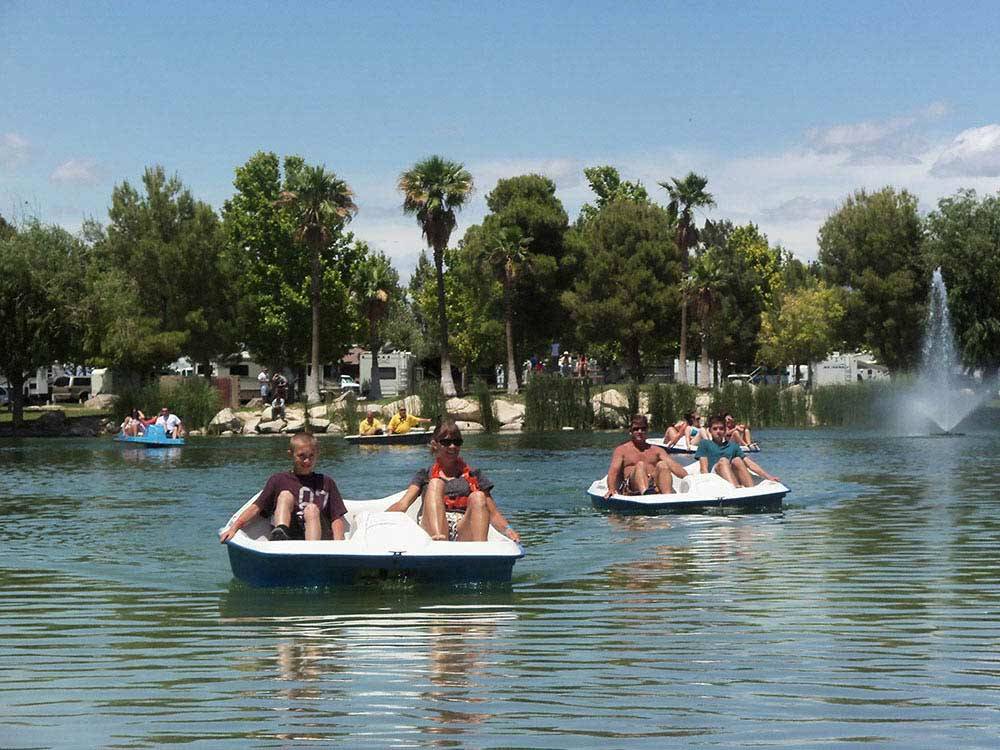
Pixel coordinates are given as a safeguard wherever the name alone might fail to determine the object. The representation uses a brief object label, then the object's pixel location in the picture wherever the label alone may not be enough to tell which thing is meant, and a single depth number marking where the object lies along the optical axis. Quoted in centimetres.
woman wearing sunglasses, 1567
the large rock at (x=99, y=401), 8929
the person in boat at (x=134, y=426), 6141
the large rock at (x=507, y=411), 6919
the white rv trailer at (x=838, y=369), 10494
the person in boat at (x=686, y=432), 3984
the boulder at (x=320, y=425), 7062
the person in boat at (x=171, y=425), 5794
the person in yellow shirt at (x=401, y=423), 5806
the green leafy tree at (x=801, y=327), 8969
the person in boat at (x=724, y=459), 2480
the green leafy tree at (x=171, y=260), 8106
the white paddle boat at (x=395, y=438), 5750
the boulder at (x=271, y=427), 7075
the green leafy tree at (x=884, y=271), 8494
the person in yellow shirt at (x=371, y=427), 5816
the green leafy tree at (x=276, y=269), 8631
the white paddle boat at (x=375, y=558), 1452
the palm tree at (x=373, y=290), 9175
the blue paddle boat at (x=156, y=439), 5729
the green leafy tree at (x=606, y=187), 10488
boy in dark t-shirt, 1512
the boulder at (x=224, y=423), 7144
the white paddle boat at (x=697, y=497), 2334
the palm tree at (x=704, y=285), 8344
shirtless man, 2364
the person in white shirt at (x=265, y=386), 8077
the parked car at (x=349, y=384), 10424
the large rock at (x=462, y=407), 6931
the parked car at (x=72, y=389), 10200
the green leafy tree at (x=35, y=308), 7156
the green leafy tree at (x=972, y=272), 8194
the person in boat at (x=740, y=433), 3359
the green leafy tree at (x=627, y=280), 8594
